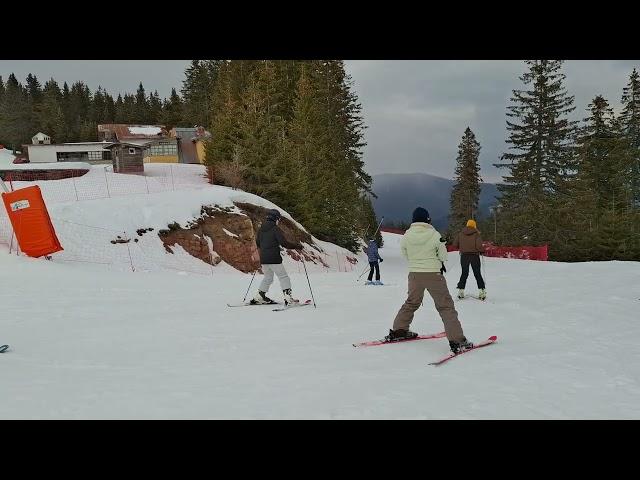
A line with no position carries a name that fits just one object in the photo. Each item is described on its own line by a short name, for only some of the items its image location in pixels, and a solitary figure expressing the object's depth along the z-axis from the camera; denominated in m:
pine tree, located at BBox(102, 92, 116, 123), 96.06
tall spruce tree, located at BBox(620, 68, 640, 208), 43.62
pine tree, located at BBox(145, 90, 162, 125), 93.12
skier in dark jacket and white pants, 9.78
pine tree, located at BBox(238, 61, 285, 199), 32.50
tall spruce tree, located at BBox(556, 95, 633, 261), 31.73
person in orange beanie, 11.30
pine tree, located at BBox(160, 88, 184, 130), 84.56
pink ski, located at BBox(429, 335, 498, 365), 5.62
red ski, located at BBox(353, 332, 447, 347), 6.54
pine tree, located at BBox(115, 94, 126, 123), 94.56
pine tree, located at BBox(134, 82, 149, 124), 93.81
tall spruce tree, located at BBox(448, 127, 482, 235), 60.56
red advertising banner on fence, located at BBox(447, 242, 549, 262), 28.98
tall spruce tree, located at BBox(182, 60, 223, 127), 76.06
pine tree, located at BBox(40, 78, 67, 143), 81.69
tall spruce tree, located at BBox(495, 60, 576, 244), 37.88
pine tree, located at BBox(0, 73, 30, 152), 82.06
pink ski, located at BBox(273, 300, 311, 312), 9.61
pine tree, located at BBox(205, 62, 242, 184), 36.44
